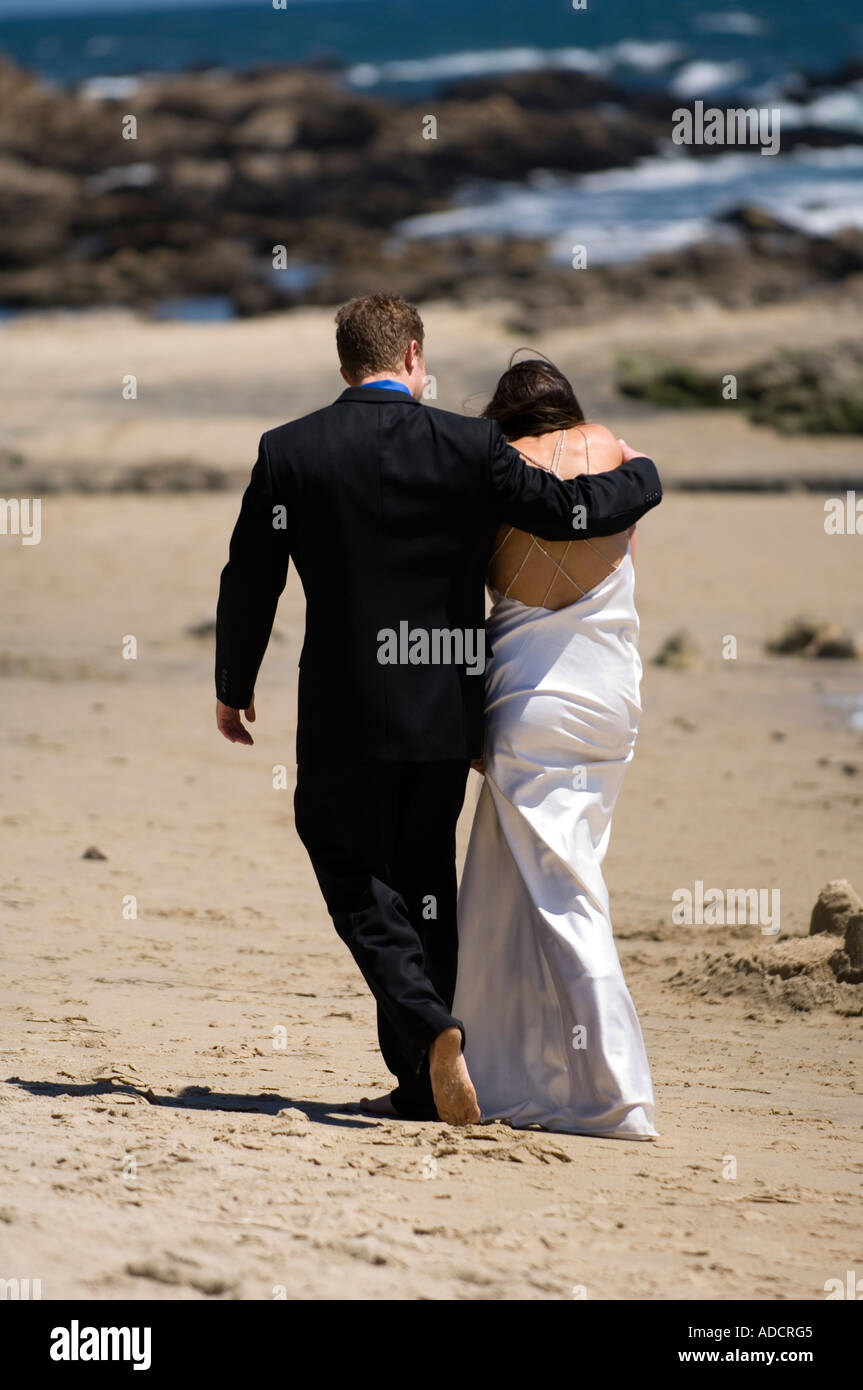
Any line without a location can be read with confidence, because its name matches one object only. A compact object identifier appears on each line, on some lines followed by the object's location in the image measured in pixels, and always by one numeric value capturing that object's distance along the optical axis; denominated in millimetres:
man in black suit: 7043
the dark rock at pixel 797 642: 19359
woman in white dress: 7406
